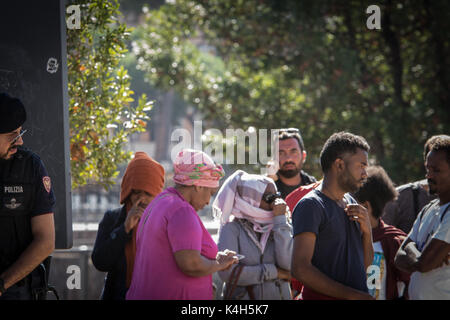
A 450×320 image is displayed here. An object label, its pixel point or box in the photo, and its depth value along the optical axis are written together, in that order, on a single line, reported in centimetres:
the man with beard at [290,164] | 1052
